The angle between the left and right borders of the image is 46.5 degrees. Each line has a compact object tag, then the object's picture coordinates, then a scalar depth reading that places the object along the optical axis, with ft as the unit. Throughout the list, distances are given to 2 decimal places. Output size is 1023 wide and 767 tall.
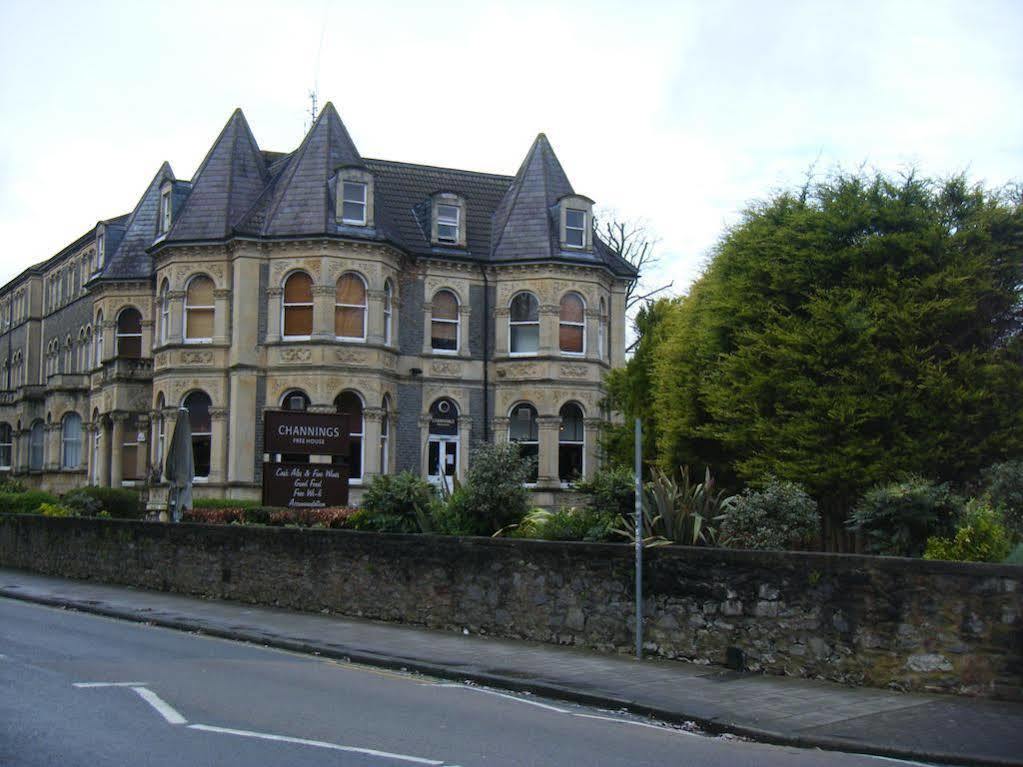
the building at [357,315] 116.16
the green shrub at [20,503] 105.19
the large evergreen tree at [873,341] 61.67
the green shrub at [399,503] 62.44
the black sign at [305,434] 72.28
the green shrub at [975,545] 41.50
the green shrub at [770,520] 49.34
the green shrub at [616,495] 53.42
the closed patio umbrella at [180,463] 80.02
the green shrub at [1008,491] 52.54
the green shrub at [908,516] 43.96
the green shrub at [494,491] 57.47
